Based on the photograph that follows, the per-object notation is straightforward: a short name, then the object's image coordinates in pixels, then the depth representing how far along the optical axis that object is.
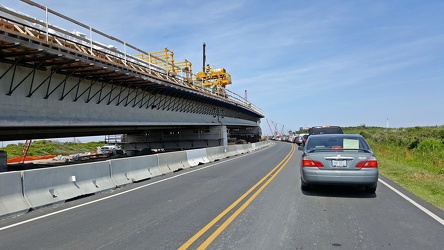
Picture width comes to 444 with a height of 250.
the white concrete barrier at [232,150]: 28.65
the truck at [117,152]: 37.73
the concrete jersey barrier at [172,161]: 15.61
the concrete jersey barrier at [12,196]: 7.50
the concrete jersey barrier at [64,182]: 8.35
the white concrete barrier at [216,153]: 23.26
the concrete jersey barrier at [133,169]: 11.84
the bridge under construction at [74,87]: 12.49
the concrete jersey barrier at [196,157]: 19.42
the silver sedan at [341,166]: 8.74
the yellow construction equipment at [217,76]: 58.75
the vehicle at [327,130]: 19.95
